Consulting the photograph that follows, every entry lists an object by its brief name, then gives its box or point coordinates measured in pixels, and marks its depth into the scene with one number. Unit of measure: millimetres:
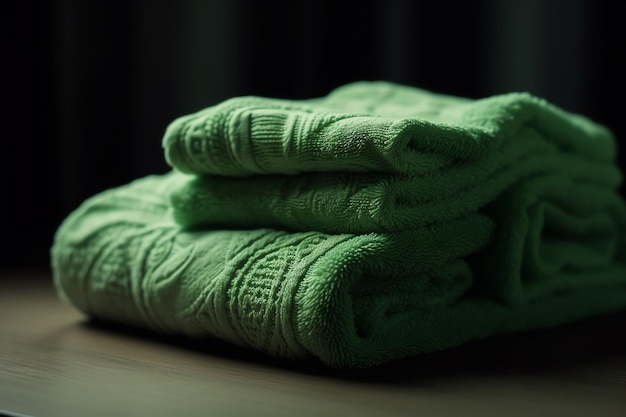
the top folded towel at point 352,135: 1019
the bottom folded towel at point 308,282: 1010
